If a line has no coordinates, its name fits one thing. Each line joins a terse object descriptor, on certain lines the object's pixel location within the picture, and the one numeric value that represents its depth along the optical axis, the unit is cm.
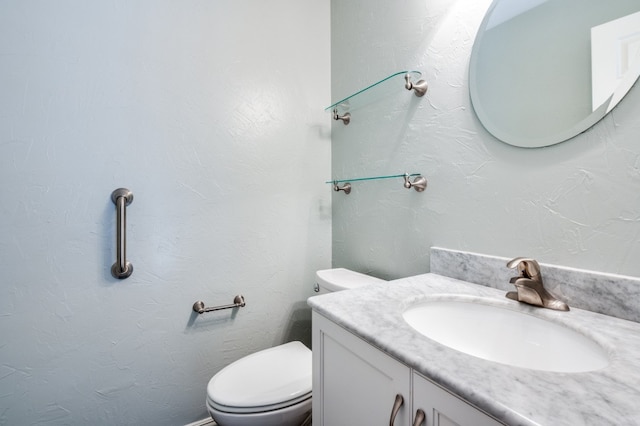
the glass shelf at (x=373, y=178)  105
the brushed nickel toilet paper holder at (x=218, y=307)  119
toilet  85
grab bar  101
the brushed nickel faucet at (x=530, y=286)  64
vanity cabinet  41
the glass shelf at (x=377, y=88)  104
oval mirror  60
